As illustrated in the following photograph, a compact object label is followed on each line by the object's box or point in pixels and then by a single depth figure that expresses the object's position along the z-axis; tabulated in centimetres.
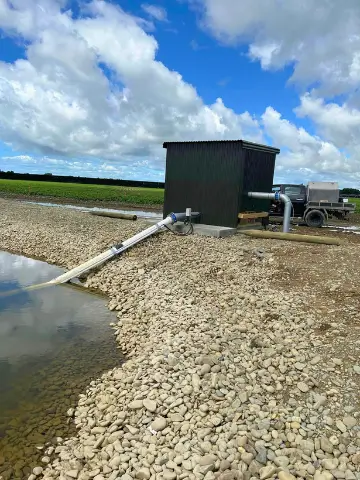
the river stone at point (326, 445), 443
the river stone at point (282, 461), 422
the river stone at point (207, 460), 426
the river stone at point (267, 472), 407
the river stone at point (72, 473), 434
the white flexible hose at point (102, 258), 1231
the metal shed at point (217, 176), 1547
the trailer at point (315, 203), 2106
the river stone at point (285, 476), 402
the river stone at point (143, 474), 417
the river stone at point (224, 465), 419
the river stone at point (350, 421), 479
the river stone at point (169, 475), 413
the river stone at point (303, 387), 550
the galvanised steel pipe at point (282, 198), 1590
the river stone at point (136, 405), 535
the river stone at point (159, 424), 490
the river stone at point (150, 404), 525
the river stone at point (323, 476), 404
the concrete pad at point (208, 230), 1552
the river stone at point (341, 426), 471
